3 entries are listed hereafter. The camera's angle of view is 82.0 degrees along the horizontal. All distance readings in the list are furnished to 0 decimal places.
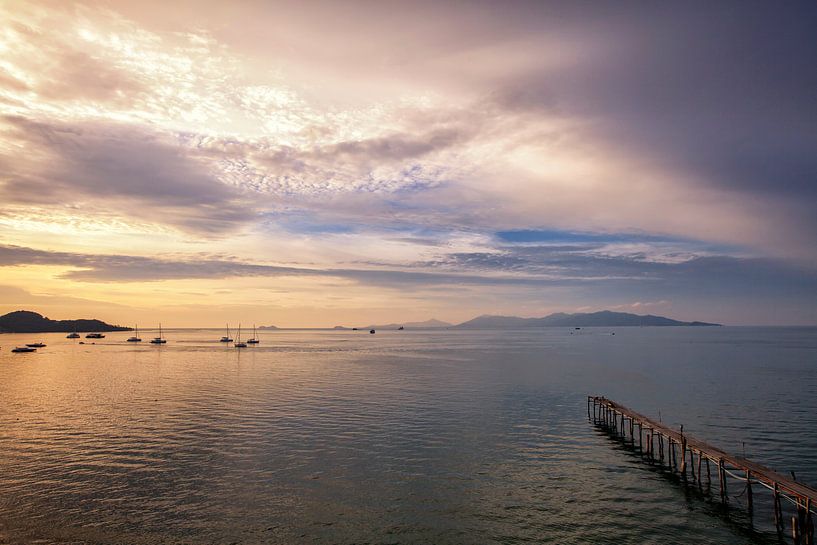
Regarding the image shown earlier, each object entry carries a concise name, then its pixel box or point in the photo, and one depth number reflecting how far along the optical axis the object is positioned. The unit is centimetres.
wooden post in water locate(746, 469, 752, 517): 3000
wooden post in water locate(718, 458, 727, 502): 3174
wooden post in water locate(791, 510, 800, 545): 2491
